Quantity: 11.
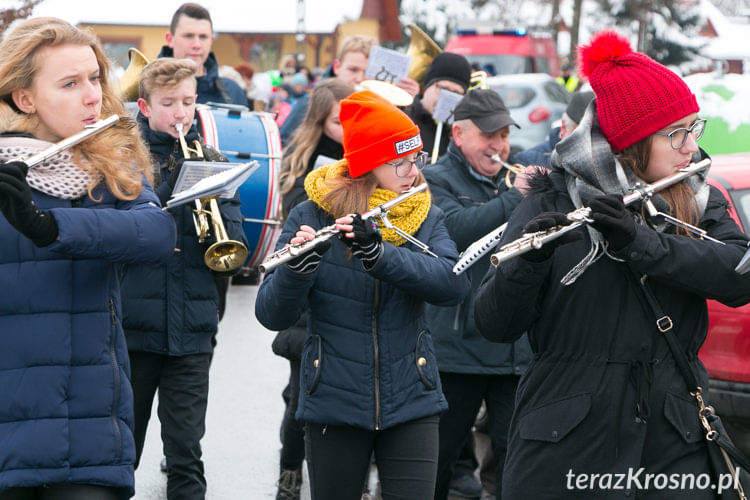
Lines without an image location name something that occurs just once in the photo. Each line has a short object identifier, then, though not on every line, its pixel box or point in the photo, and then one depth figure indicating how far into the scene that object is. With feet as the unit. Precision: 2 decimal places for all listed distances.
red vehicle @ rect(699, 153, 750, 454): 26.37
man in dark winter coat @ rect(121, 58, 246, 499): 25.98
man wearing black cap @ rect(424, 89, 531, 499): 26.21
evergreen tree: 196.33
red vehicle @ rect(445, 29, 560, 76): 136.30
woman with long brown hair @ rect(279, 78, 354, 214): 29.47
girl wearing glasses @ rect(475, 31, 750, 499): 16.27
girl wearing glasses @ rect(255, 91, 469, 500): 20.56
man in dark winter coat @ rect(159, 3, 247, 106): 38.12
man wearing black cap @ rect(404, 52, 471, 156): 36.05
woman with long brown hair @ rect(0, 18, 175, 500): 16.44
